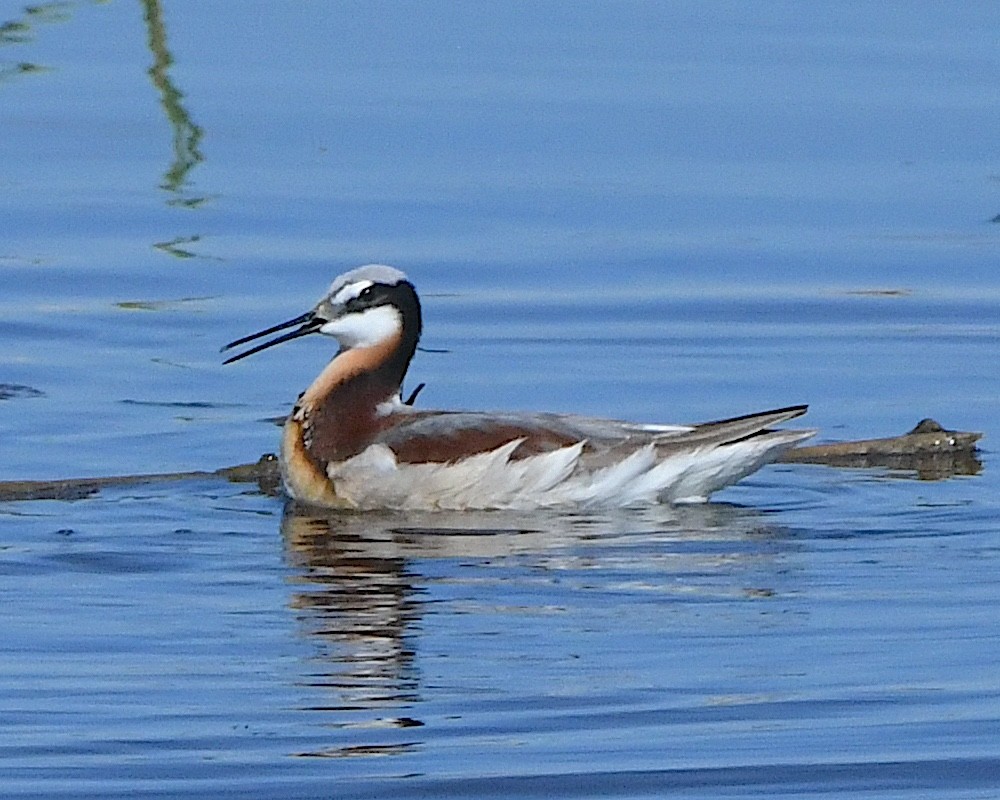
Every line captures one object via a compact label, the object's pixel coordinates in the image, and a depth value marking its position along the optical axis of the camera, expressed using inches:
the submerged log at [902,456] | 539.5
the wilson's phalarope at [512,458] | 517.0
